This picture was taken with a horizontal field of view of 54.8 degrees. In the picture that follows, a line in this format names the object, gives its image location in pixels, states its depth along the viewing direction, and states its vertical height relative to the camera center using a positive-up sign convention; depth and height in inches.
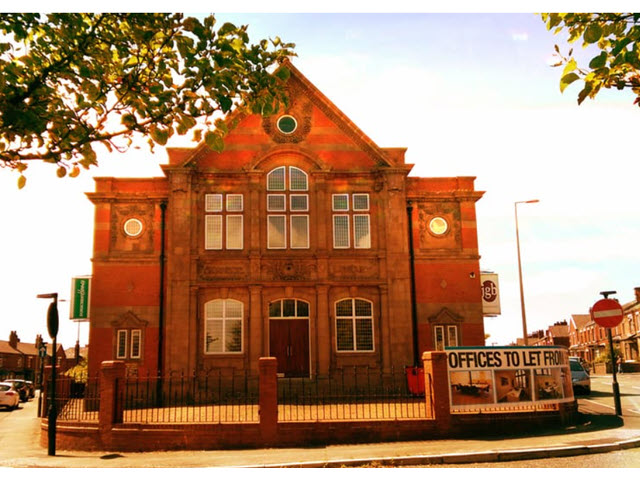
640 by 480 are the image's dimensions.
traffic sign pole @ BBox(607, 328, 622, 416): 700.7 -49.4
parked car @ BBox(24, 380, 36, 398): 1987.0 -81.1
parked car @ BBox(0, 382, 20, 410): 1348.4 -69.0
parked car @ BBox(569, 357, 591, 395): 1091.9 -53.7
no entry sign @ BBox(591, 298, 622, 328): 689.0 +40.8
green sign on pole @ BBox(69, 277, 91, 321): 1035.3 +113.0
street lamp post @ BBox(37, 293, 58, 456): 609.7 -9.9
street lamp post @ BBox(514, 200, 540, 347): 1077.8 +81.8
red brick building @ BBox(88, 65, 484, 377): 987.9 +165.4
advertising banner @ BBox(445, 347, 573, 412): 621.3 -26.4
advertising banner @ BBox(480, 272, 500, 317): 1180.5 +110.3
